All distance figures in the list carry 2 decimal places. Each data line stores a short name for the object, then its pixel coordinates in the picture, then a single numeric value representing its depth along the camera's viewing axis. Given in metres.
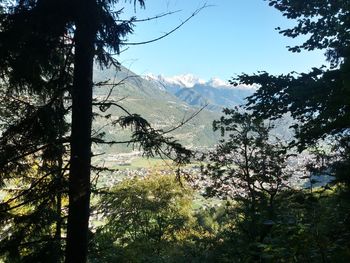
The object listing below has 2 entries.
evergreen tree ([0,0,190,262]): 4.23
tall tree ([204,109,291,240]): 12.66
